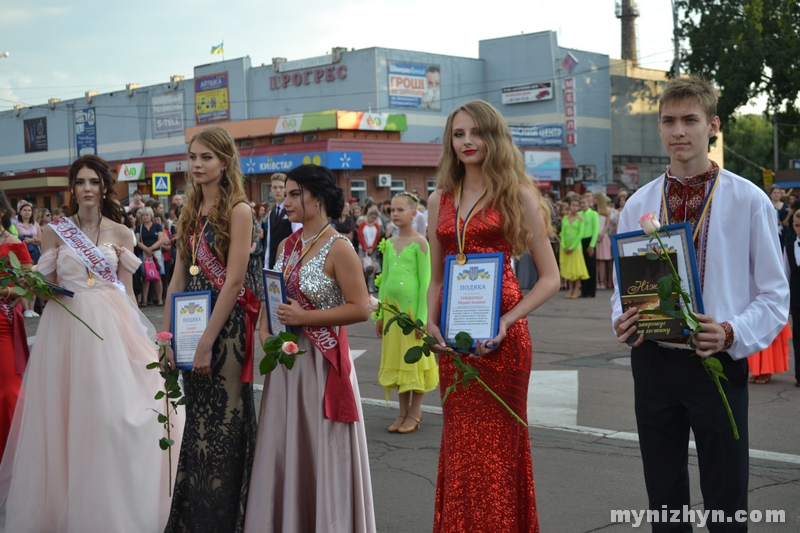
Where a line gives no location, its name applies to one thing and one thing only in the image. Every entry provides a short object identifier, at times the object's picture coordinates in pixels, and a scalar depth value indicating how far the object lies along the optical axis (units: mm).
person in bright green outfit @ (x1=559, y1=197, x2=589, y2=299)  18875
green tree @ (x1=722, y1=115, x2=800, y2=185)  64688
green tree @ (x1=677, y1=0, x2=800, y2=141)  44312
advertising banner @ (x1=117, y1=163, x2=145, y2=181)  55688
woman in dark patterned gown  4500
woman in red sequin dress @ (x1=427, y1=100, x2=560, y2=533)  3965
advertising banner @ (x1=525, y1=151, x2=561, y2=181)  49719
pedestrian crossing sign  31641
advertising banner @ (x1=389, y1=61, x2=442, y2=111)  53000
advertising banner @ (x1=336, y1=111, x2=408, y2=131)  45594
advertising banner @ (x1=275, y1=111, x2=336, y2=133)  44938
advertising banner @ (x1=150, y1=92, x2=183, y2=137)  61188
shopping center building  46594
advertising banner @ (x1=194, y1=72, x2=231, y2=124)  59344
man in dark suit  10500
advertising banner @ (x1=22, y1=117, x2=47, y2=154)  69500
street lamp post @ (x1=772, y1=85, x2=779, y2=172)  46475
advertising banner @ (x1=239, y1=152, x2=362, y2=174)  43812
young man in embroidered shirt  3344
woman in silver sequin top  4375
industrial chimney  68188
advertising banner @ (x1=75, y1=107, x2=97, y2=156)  66375
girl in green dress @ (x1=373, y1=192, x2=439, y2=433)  7688
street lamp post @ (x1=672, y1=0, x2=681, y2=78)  36484
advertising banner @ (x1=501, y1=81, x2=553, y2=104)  54938
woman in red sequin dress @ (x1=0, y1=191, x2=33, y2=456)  6137
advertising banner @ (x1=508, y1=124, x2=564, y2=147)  51094
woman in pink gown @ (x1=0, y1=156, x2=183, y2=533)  5203
